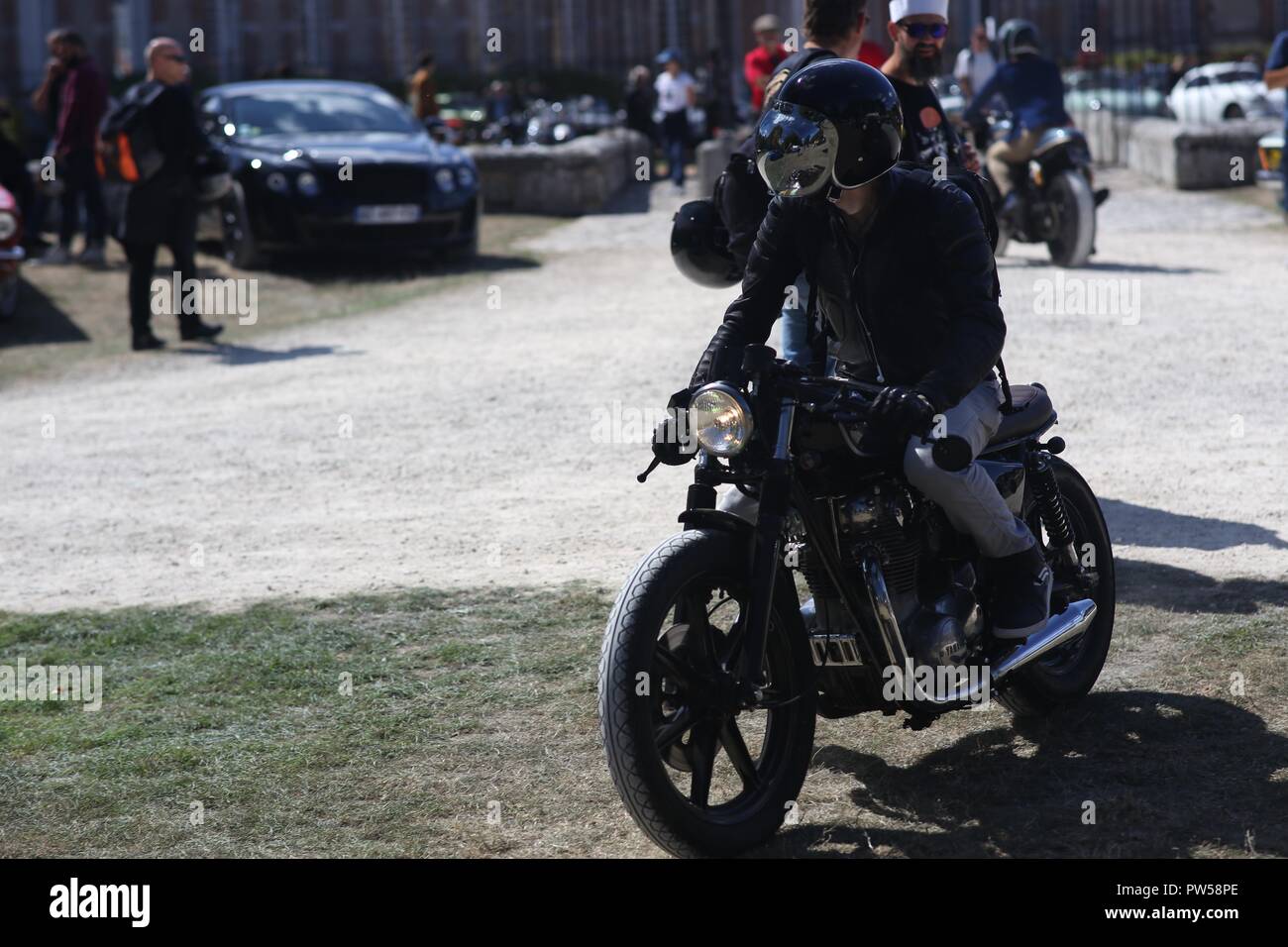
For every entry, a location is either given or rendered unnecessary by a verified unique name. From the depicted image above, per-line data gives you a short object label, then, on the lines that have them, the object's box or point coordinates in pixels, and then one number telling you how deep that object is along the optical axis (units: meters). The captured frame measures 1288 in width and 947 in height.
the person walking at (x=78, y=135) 15.83
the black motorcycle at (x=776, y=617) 3.74
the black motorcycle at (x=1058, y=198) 12.91
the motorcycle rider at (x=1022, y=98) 13.18
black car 14.86
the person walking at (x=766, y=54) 13.86
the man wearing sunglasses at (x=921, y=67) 6.65
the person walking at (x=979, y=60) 20.35
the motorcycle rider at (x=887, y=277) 4.01
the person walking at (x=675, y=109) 21.77
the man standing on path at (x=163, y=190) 11.98
